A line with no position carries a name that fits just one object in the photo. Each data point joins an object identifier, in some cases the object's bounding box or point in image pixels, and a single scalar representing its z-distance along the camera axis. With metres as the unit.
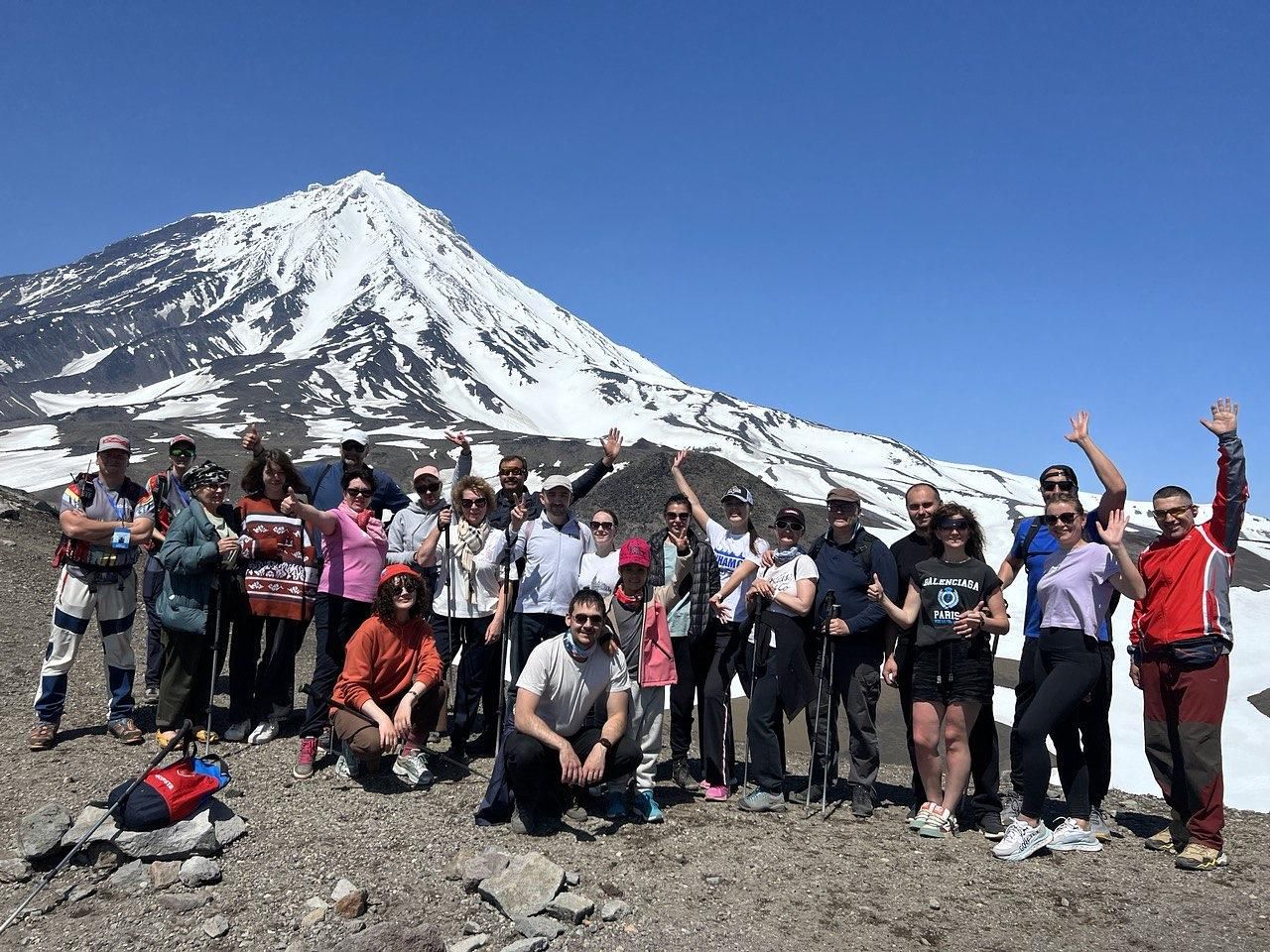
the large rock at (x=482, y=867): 4.44
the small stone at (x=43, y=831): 4.48
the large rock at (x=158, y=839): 4.57
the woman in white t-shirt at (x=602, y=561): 6.03
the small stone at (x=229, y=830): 4.82
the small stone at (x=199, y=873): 4.45
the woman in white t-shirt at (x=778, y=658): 5.78
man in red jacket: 5.04
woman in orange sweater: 5.54
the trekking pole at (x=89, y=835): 4.06
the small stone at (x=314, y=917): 4.11
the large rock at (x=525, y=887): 4.17
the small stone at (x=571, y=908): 4.14
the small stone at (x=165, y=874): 4.43
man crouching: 5.04
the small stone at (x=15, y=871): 4.43
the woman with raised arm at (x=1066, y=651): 5.11
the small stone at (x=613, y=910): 4.20
